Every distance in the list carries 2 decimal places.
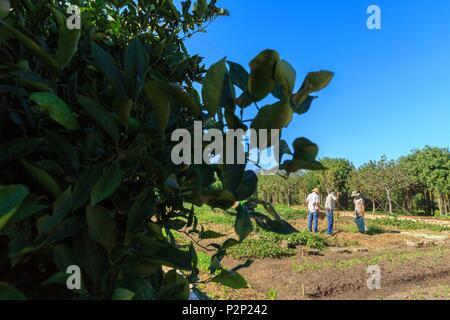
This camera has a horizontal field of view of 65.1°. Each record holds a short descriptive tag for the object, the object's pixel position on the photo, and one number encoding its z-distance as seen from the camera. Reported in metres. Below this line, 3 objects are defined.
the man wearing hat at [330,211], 13.83
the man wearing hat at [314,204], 13.54
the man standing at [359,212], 14.40
